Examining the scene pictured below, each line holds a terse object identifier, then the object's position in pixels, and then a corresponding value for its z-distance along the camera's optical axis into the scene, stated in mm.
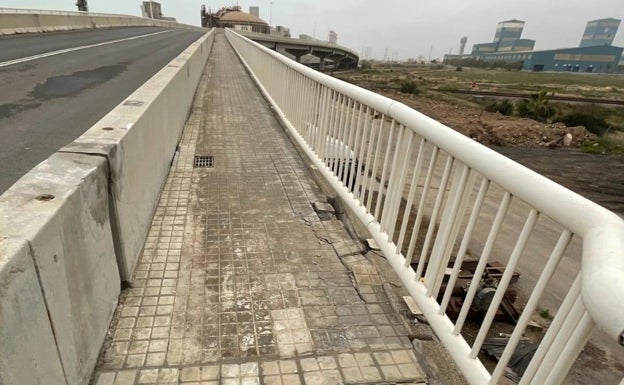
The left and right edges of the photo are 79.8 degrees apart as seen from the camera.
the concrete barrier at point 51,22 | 17664
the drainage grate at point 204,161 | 5476
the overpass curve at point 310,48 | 58094
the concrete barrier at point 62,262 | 1420
